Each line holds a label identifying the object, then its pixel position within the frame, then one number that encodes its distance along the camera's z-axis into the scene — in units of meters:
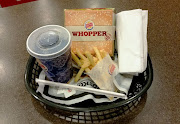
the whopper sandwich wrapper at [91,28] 0.69
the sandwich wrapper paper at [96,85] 0.63
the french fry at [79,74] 0.67
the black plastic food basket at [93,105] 0.55
